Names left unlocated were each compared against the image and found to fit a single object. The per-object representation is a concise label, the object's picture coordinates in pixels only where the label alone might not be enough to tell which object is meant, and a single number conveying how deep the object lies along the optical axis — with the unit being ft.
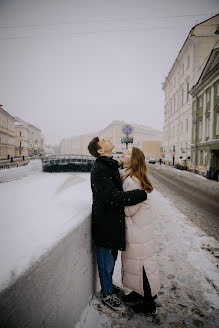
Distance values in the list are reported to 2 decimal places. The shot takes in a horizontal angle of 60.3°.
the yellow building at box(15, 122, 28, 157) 194.55
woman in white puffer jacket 5.98
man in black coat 5.40
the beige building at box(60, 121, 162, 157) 210.90
